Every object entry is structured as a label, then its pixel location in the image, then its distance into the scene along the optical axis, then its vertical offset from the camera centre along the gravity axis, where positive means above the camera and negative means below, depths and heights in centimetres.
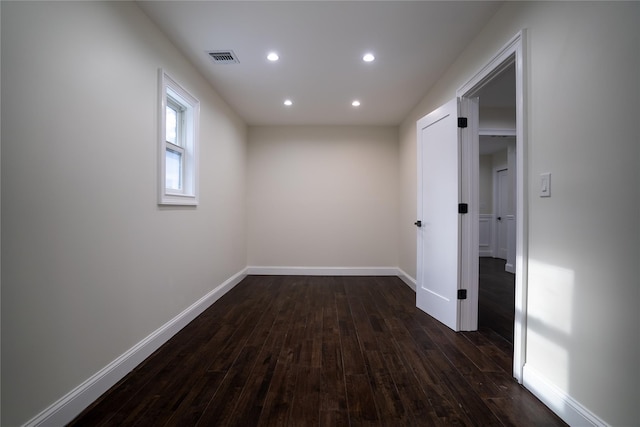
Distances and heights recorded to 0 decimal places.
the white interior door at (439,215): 245 +0
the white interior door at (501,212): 611 +8
